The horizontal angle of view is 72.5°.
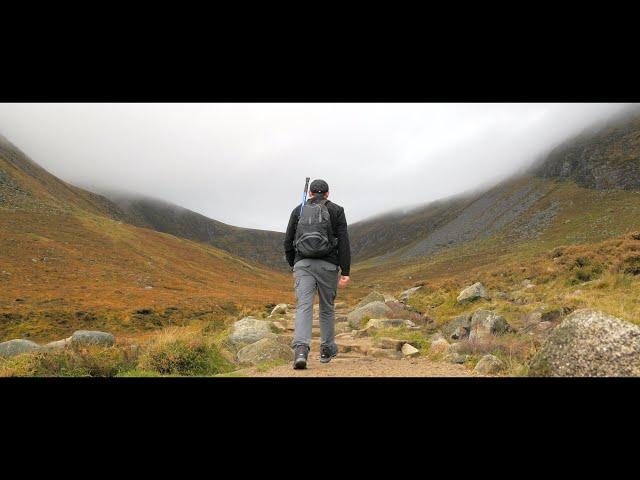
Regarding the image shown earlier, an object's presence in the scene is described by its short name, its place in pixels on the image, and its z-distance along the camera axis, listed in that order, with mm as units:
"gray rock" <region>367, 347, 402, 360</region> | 8039
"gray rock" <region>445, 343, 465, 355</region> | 7285
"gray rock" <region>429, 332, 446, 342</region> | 9627
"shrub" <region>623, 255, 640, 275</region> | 11912
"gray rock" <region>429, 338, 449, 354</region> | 7809
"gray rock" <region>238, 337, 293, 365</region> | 7766
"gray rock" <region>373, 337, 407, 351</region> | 8789
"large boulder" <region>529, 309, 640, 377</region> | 4508
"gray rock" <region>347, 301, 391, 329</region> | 15289
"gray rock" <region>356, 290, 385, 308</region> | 19828
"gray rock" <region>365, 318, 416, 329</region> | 12391
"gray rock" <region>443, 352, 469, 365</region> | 6773
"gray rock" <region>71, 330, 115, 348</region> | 12273
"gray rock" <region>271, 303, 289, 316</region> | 23656
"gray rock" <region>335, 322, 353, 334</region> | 13805
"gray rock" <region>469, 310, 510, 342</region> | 8508
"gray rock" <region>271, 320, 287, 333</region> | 13092
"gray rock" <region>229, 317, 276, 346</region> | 10422
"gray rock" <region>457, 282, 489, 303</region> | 14961
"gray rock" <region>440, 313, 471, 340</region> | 10086
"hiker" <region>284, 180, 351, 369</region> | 6141
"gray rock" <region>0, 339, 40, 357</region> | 12430
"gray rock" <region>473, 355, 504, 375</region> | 5750
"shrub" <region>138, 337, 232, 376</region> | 7008
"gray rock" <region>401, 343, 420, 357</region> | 8070
